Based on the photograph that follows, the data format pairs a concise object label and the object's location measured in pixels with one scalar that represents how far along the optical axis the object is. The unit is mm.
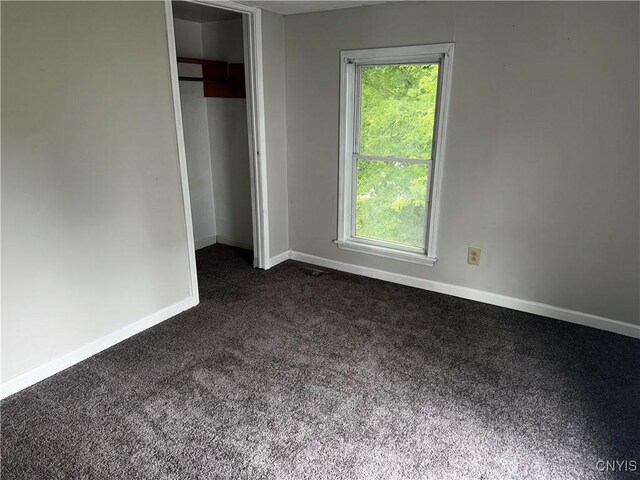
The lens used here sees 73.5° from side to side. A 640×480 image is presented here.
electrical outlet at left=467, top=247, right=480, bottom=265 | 2983
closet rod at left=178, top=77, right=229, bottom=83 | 3488
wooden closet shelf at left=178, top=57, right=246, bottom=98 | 3668
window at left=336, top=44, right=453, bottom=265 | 2887
